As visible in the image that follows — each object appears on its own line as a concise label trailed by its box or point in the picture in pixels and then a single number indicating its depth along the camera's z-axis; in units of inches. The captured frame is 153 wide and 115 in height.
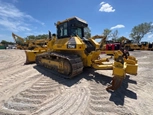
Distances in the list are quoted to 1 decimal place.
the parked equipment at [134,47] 967.4
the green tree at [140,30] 1883.2
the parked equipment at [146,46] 1020.5
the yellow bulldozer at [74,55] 161.2
